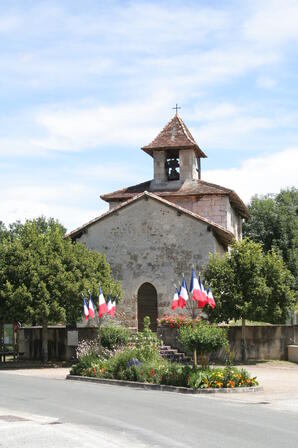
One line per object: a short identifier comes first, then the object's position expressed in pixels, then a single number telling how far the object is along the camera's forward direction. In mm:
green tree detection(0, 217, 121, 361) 31078
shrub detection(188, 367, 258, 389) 20875
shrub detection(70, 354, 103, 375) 25891
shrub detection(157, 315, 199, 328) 32812
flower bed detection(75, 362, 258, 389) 20969
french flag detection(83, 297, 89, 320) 27469
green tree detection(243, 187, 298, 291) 61312
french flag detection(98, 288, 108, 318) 26609
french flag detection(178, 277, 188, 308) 23891
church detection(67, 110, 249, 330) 36406
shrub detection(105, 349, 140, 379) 24297
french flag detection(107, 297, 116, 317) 27333
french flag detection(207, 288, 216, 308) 24266
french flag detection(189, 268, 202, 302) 23078
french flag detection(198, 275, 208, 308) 23297
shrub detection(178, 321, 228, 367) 22094
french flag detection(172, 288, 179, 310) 23694
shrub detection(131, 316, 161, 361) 25262
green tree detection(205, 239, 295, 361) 30859
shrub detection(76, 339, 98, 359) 27547
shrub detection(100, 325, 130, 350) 28797
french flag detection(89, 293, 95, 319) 27422
